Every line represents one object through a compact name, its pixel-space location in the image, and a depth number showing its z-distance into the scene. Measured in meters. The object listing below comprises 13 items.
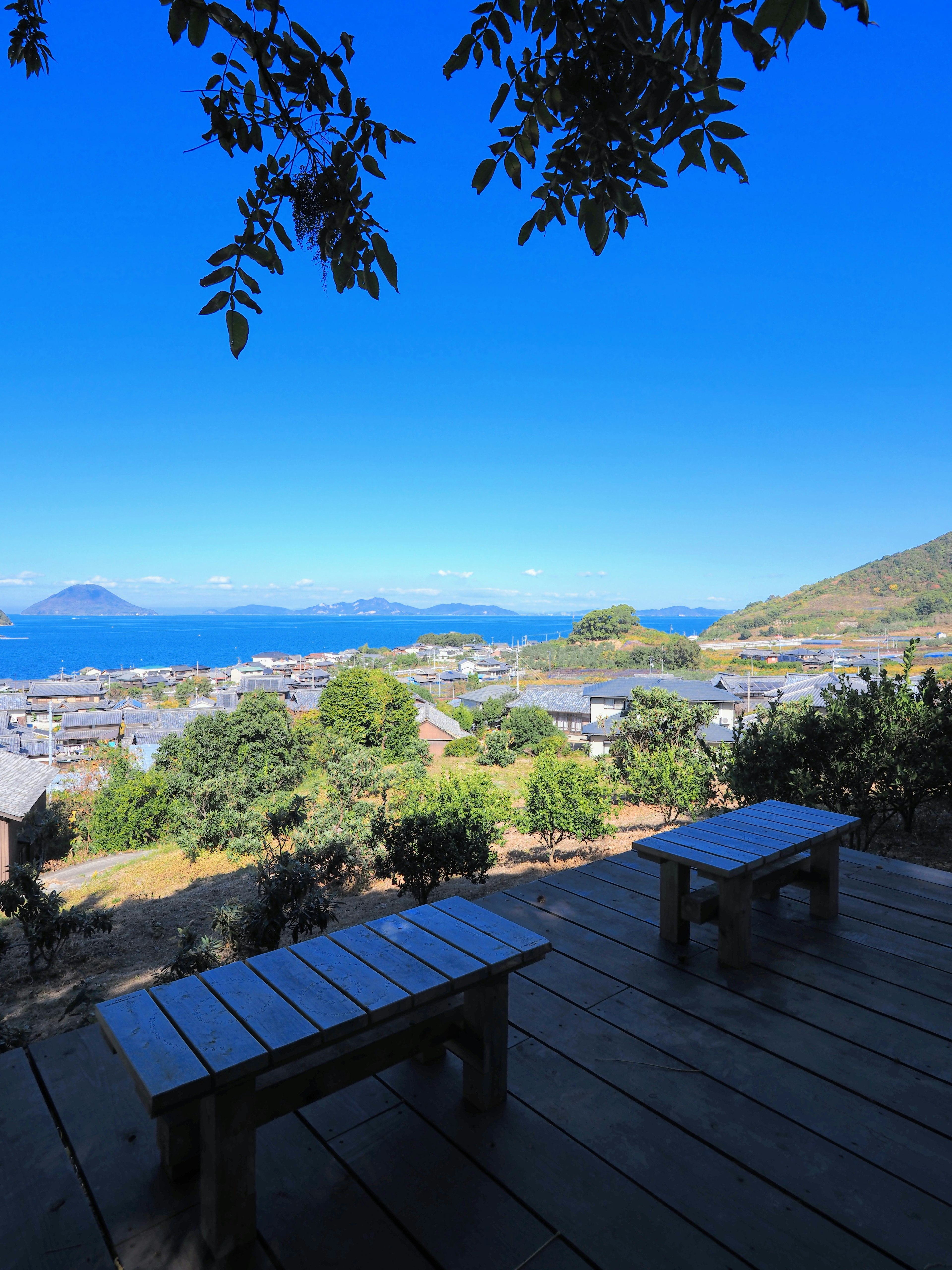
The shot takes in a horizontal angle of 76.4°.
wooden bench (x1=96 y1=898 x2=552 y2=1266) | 1.14
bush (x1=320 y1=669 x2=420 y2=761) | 26.41
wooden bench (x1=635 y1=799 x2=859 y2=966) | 2.29
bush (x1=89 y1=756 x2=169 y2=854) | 17.89
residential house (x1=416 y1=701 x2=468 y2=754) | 32.88
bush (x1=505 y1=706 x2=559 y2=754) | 29.94
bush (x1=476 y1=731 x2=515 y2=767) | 26.84
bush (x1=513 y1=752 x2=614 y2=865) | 9.55
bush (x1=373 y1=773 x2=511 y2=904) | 6.44
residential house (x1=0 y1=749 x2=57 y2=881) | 11.23
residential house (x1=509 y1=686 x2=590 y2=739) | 38.03
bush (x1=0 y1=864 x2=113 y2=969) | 5.04
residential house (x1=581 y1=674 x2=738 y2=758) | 32.06
